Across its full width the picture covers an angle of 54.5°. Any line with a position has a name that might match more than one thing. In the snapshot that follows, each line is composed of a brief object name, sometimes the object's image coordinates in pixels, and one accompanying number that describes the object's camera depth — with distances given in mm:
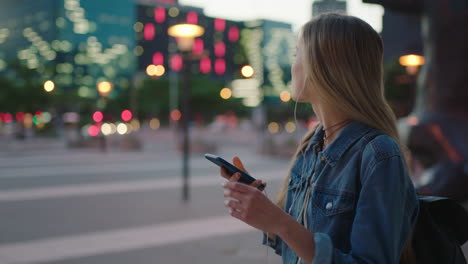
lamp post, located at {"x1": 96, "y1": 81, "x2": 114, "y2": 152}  26891
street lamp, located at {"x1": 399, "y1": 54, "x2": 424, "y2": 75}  11608
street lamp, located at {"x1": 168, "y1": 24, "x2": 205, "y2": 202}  9664
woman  1317
